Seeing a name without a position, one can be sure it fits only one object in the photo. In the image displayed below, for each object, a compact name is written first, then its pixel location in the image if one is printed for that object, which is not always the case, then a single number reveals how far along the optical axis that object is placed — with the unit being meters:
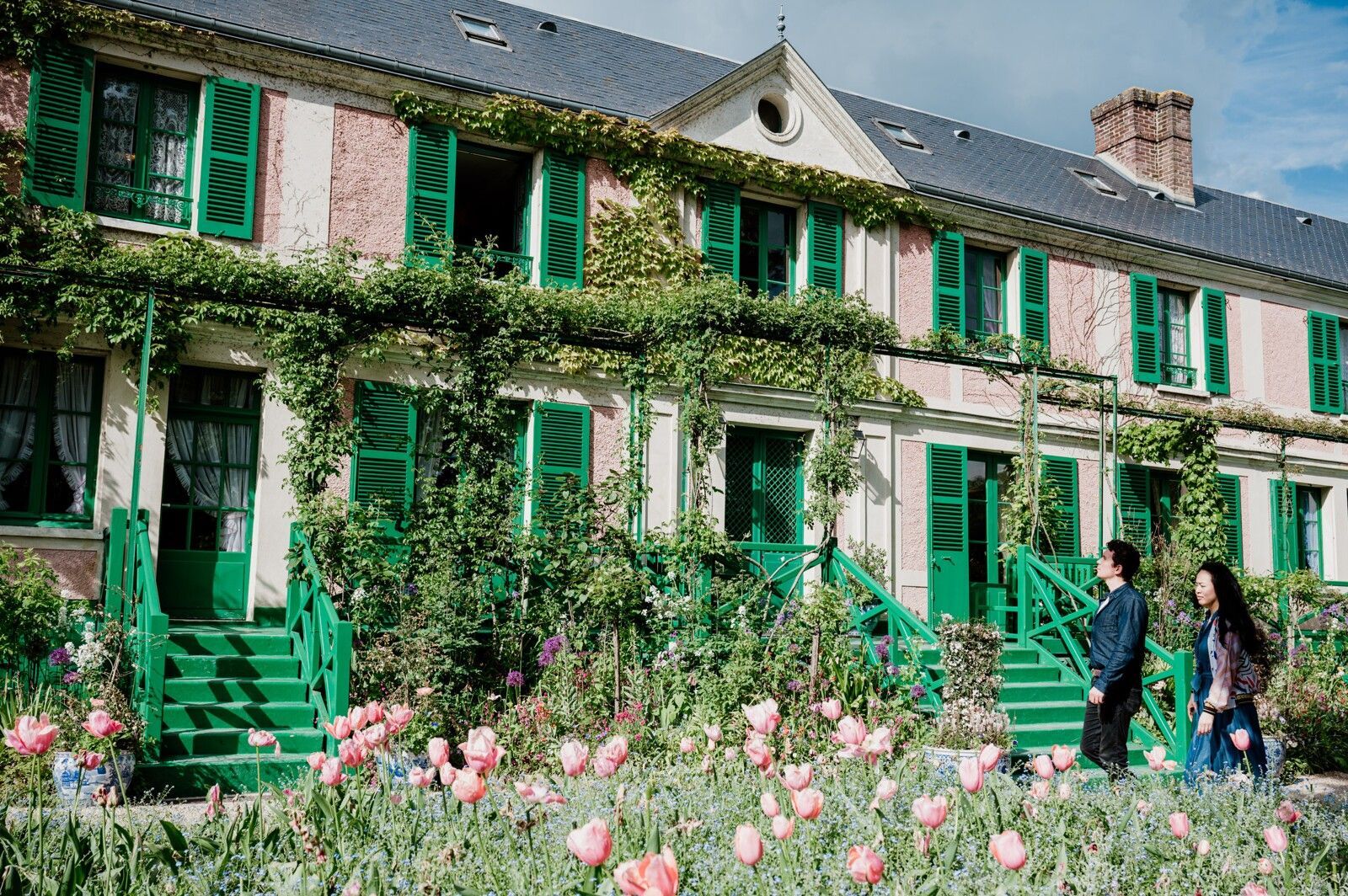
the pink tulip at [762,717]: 3.19
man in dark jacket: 5.60
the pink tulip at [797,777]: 2.67
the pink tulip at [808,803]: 2.43
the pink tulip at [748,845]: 2.03
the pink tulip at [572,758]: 2.65
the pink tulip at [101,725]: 2.97
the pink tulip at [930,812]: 2.44
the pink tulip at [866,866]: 2.13
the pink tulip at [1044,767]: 3.22
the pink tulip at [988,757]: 3.00
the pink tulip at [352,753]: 2.87
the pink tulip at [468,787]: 2.41
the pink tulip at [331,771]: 2.90
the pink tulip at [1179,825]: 2.79
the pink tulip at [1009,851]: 2.22
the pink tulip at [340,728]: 3.01
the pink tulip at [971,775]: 2.73
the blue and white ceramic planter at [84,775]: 5.74
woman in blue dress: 5.68
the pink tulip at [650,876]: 1.75
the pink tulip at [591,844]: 1.98
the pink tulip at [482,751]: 2.59
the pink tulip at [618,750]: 2.95
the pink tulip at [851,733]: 3.18
